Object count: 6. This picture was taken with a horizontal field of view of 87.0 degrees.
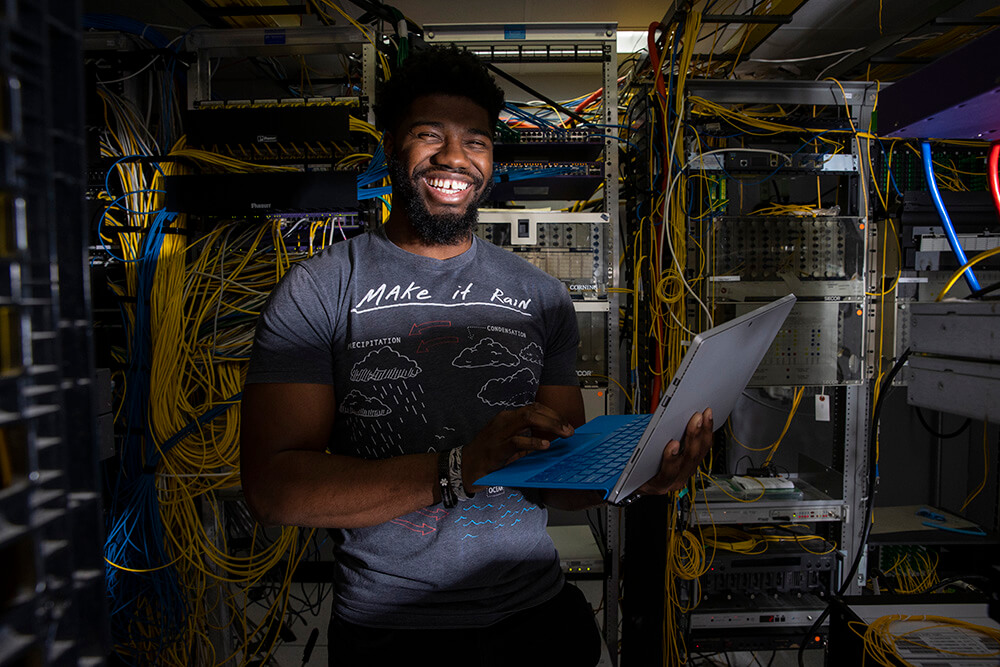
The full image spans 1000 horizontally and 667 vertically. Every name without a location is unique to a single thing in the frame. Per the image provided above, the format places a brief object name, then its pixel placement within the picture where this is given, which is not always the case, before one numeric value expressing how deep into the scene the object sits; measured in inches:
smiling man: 36.1
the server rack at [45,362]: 9.2
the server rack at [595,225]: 80.2
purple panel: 27.9
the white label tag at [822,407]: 86.3
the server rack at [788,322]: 80.7
